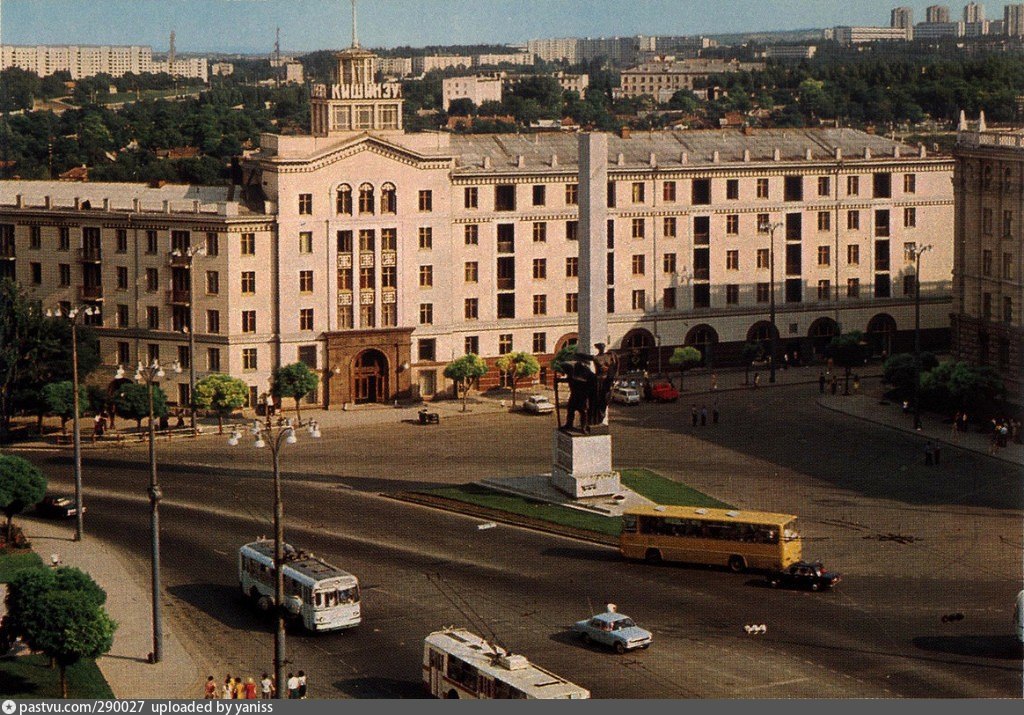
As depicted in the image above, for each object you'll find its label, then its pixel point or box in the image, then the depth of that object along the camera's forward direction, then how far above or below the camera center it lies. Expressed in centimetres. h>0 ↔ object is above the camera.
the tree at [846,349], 12181 -375
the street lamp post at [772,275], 12538 +63
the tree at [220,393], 10656 -502
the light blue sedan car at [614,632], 6575 -1081
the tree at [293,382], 11056 -465
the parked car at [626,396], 11600 -596
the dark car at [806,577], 7362 -1026
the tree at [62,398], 10256 -492
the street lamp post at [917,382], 10581 -501
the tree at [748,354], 12474 -404
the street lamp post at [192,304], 10719 -49
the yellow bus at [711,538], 7588 -918
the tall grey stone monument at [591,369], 9000 -345
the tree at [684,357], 12231 -406
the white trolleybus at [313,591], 6788 -975
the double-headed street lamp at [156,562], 6619 -856
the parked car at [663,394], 11694 -592
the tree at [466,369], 11512 -431
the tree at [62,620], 6225 -960
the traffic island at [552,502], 8518 -904
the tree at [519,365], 11706 -419
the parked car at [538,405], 11262 -623
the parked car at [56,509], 8762 -882
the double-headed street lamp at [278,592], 5597 -813
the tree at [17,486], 8088 -728
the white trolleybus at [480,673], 5747 -1077
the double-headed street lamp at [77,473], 8044 -683
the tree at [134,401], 10425 -521
